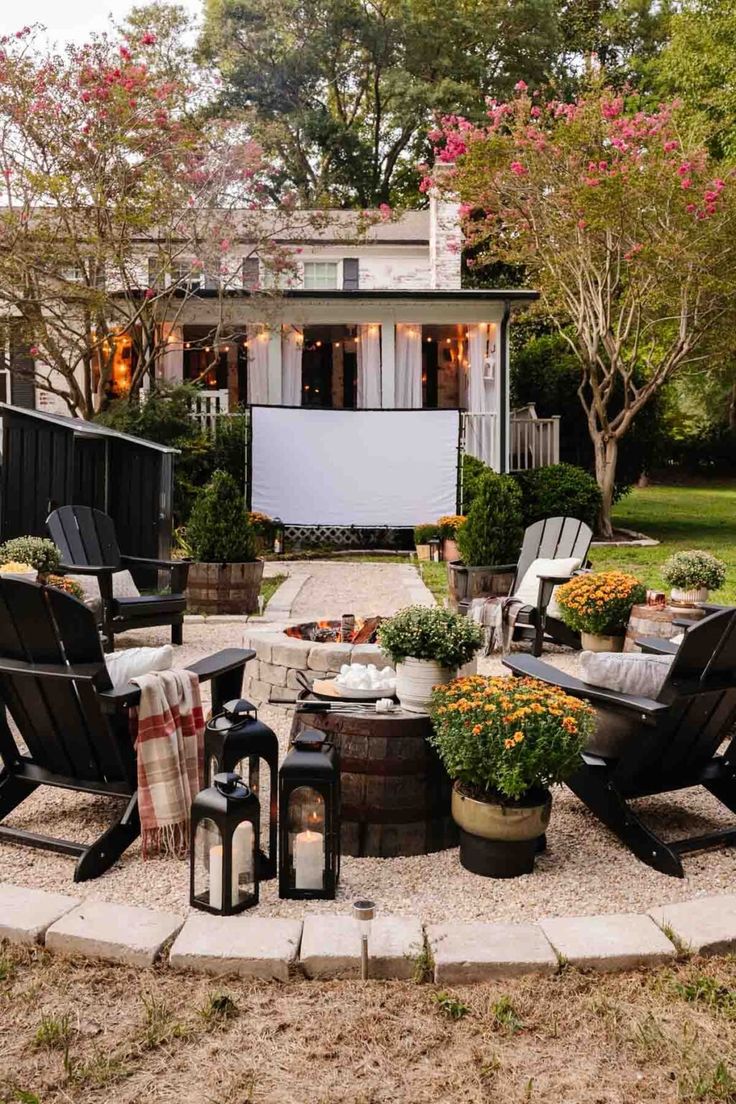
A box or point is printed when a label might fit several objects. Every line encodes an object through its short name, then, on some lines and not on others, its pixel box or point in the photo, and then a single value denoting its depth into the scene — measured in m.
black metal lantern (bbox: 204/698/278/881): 3.38
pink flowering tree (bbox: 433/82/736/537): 12.70
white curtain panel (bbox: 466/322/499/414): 15.98
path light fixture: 2.81
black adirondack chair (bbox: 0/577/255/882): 3.37
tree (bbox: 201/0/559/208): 26.31
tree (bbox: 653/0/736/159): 18.03
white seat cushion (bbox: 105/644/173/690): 3.62
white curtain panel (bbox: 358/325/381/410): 16.03
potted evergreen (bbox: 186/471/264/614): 8.55
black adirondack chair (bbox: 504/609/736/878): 3.38
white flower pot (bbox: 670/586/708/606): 6.68
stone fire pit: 5.20
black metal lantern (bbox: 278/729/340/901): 3.16
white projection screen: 14.03
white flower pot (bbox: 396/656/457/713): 3.68
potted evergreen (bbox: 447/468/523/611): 8.09
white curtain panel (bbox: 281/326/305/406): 16.22
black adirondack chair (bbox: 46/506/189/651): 7.09
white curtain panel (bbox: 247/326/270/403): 16.30
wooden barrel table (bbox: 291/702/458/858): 3.55
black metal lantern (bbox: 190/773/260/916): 3.01
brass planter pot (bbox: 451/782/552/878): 3.32
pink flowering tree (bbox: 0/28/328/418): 12.61
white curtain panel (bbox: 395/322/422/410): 16.14
